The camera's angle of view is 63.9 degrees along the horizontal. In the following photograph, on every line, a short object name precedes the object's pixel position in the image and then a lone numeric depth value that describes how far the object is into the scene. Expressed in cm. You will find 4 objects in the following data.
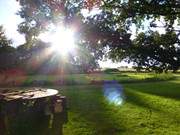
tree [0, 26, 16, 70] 1323
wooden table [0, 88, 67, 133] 394
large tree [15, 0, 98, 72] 349
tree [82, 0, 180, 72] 339
